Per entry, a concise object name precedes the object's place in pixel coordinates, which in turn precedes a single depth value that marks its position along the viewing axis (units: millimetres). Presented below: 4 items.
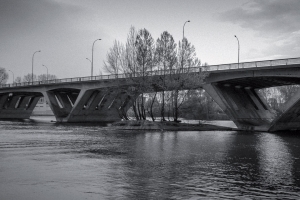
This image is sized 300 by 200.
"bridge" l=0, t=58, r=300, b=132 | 45781
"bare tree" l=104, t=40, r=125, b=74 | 57375
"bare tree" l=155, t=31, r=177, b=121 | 53281
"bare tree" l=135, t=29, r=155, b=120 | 53375
